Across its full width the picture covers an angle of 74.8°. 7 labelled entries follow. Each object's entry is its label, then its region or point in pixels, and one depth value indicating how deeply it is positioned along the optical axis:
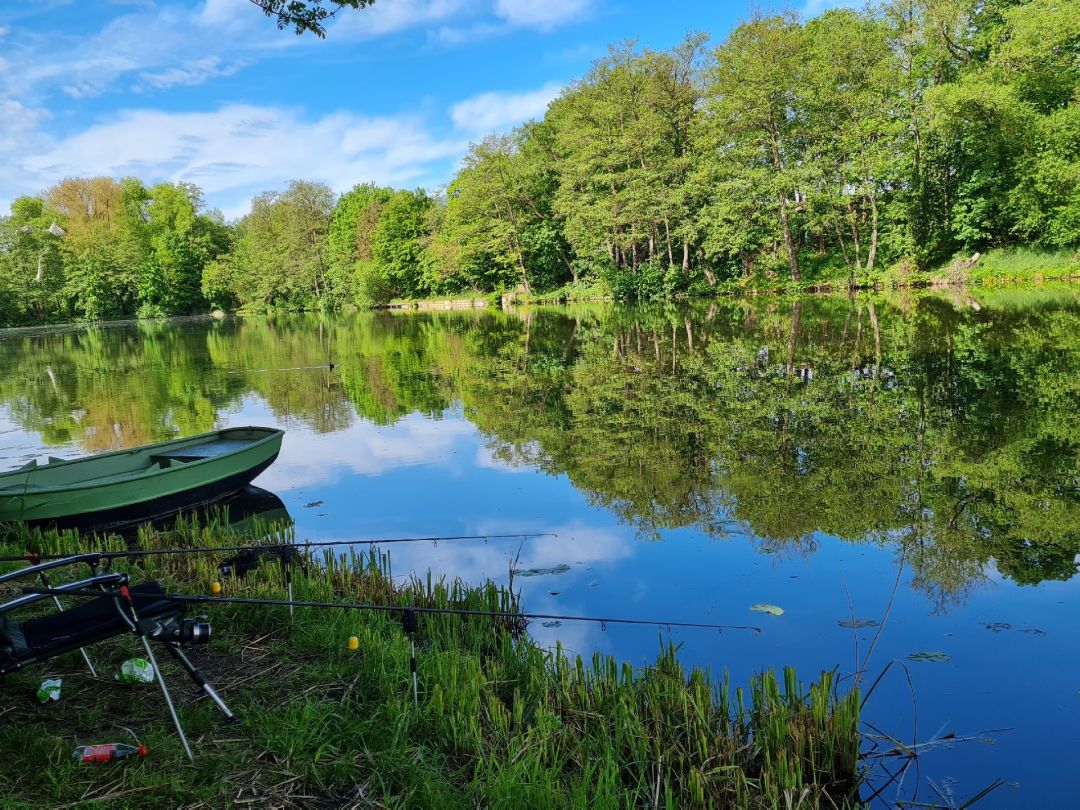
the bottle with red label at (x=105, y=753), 3.19
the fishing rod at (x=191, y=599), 3.31
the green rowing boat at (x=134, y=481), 8.14
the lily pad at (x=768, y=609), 5.65
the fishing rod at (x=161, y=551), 4.38
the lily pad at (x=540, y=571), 6.91
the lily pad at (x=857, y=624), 5.37
